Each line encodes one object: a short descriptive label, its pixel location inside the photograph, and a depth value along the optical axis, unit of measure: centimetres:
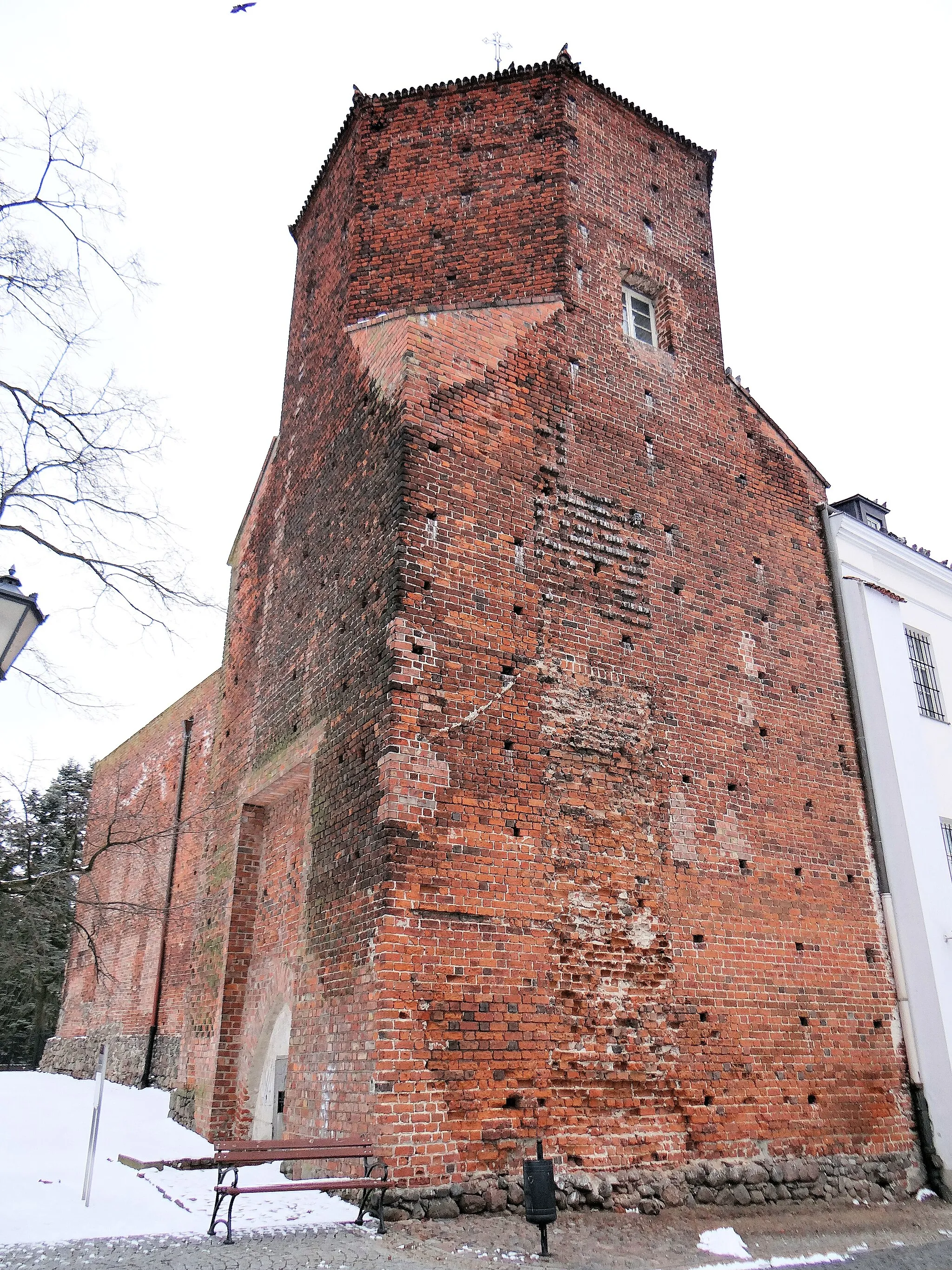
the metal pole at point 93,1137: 668
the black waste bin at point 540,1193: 597
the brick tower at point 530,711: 754
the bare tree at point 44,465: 713
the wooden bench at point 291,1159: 611
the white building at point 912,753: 1002
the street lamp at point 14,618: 435
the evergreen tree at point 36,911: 923
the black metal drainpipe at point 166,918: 1605
